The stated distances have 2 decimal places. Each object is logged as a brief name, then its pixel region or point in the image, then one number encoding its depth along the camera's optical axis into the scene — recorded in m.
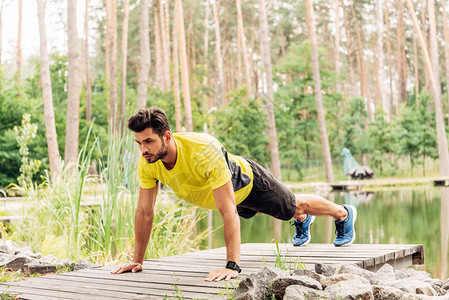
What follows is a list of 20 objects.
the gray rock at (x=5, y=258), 4.31
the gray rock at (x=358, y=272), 3.17
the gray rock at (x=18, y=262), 4.32
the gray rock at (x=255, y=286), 2.56
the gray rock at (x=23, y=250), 5.18
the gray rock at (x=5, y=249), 5.07
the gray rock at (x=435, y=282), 3.67
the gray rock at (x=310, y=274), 3.03
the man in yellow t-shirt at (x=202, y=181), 3.00
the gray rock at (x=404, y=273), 3.98
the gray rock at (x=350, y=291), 2.65
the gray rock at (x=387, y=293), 2.77
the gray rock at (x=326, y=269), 3.17
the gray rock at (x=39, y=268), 4.17
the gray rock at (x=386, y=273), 3.42
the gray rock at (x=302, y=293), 2.59
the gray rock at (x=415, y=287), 3.08
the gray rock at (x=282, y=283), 2.73
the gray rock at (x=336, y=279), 2.94
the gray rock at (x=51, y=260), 4.35
